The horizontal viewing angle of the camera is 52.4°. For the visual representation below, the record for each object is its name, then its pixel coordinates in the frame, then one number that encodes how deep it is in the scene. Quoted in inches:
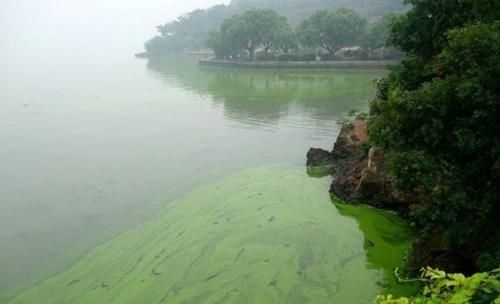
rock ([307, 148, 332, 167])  551.2
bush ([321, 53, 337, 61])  1775.3
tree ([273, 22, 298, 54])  1914.4
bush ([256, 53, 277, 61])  1966.0
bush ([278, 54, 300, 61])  1843.6
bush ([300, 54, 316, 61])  1793.8
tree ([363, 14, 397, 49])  1664.6
